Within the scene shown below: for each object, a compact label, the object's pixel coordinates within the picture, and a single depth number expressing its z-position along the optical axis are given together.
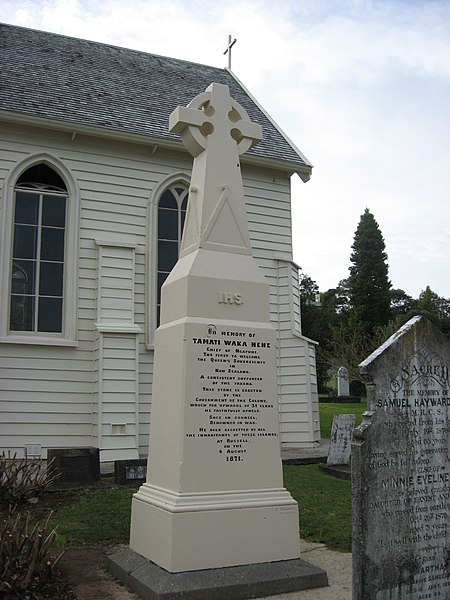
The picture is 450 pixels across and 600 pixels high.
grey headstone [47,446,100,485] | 9.87
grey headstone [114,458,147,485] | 10.10
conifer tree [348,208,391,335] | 50.69
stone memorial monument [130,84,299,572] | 5.49
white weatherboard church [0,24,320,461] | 13.27
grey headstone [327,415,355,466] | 12.16
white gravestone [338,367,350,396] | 36.03
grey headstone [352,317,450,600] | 4.26
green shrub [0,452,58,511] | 8.43
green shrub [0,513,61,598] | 4.79
